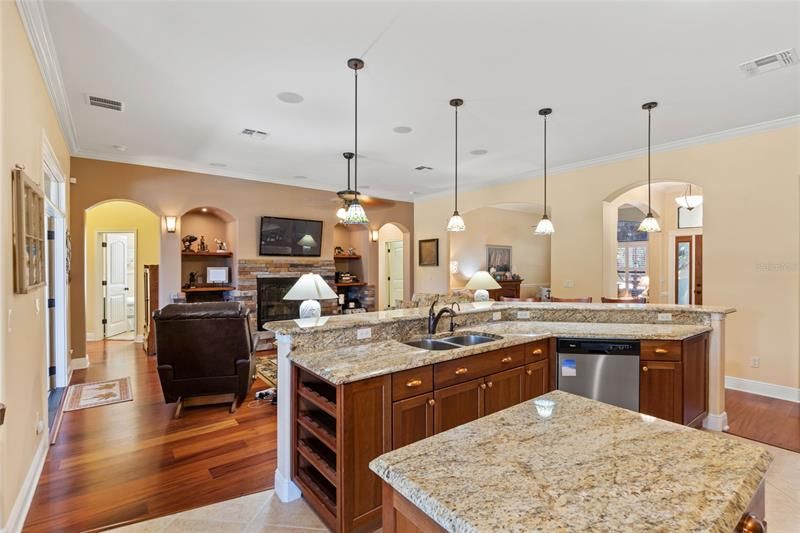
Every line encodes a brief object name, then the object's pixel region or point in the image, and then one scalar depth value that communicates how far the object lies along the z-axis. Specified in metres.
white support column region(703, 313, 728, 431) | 3.40
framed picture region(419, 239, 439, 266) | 8.34
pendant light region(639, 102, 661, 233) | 4.39
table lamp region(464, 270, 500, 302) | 4.67
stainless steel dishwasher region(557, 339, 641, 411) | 3.11
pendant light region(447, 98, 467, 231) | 4.40
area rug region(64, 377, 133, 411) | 4.10
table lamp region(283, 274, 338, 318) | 3.04
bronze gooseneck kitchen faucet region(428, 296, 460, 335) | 2.99
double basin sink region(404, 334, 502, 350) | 2.95
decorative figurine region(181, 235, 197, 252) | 6.62
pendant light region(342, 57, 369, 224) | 3.55
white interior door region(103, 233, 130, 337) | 7.62
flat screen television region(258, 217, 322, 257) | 6.89
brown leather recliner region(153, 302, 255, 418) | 3.63
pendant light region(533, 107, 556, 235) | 4.20
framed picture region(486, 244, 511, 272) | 10.16
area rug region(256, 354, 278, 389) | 4.89
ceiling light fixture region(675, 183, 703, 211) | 6.38
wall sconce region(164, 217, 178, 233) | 6.02
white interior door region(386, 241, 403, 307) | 10.20
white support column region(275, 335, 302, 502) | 2.41
